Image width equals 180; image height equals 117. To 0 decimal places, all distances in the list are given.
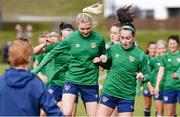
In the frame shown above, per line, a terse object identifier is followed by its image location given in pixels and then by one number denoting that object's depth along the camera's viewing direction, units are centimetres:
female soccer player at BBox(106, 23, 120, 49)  1237
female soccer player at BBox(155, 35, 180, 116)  1506
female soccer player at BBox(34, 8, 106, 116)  1151
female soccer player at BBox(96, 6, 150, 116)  1095
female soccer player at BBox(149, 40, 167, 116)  1628
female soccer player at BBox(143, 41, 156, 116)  1653
